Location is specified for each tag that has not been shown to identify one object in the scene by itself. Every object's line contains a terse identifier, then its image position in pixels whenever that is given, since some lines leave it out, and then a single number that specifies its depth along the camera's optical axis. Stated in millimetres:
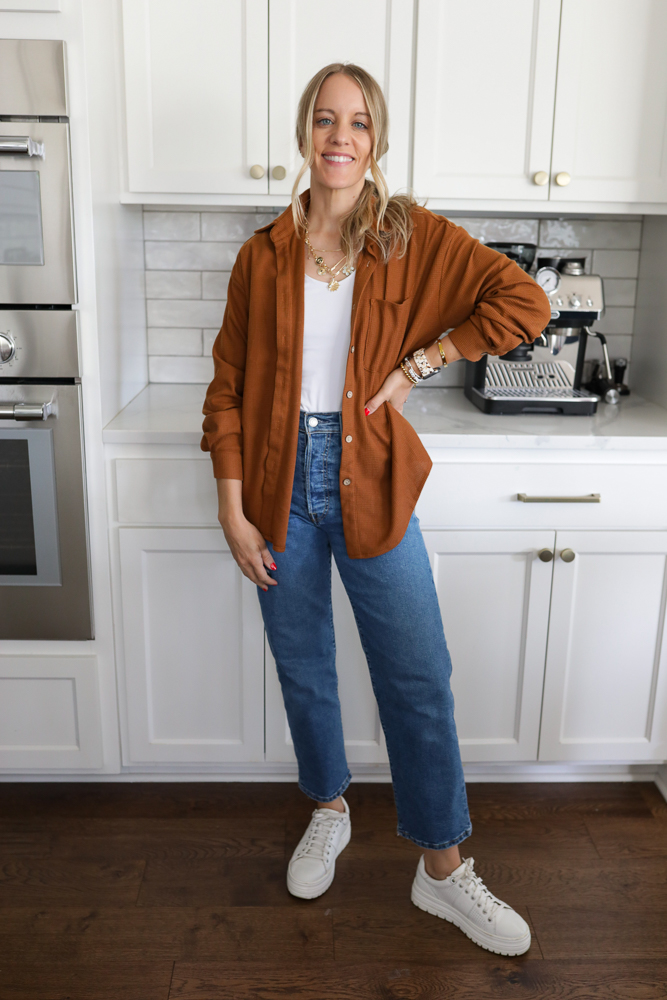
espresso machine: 2020
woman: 1405
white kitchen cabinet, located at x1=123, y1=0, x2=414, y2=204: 1863
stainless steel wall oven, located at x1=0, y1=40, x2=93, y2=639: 1616
